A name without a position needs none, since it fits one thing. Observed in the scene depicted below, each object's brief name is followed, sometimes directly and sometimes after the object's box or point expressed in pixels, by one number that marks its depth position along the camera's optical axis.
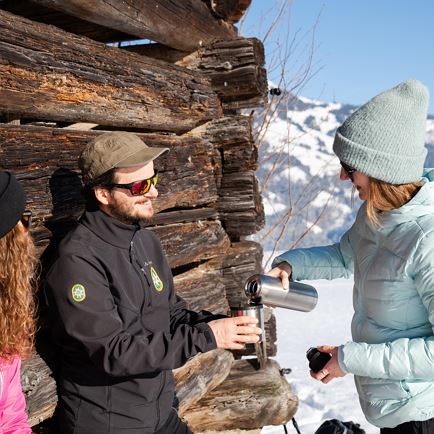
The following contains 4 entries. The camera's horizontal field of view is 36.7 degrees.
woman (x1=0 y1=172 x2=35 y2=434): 2.16
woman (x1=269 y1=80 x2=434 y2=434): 2.25
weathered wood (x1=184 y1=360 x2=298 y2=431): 4.30
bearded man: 2.29
